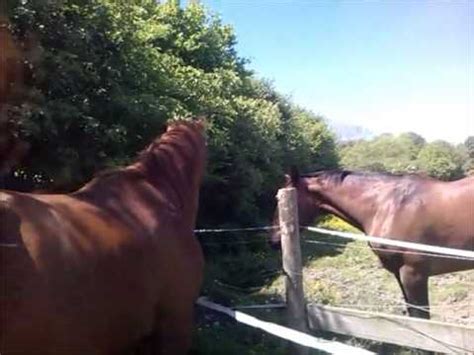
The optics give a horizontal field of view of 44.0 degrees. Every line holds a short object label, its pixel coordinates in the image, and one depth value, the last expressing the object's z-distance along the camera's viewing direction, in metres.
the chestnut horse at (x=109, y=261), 2.03
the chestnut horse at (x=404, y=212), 4.36
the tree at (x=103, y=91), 3.79
